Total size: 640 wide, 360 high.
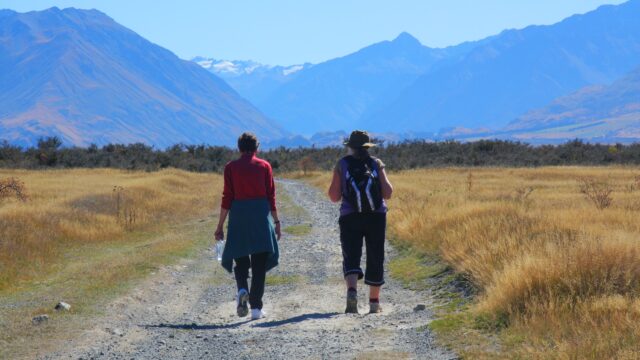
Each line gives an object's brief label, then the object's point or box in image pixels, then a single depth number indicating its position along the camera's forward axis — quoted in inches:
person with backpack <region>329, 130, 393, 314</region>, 723.4
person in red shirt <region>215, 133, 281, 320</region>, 736.3
